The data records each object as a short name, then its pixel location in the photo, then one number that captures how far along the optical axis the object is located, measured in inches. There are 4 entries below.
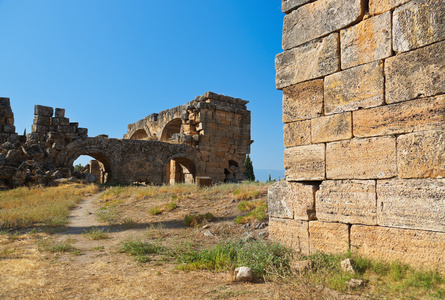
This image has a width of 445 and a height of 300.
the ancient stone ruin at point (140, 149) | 635.5
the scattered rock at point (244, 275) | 148.6
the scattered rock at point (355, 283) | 134.4
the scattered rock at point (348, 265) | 145.8
